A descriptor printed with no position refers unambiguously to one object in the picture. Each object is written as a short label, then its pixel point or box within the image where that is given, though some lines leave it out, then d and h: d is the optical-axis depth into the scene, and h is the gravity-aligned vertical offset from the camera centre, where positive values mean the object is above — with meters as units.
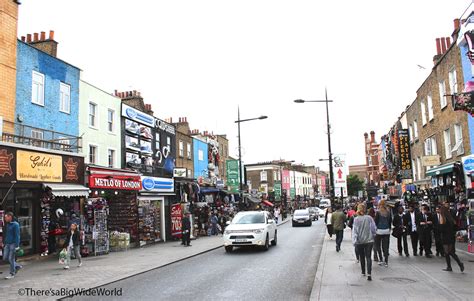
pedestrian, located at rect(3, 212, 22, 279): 11.50 -1.14
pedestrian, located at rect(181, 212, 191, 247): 20.09 -1.79
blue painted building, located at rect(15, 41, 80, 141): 17.27 +4.91
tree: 93.30 +1.00
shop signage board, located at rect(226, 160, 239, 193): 28.56 +1.38
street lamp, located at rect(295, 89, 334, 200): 21.67 +2.78
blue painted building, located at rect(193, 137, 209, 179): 35.44 +3.37
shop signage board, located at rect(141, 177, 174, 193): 22.67 +0.68
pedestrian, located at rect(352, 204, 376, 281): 9.37 -1.08
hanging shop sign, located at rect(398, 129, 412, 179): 28.39 +2.47
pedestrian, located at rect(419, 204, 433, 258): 12.70 -1.37
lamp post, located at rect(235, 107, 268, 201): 26.39 +3.41
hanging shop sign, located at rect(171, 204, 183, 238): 23.42 -1.42
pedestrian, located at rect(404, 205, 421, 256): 13.00 -1.18
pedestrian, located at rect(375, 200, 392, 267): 11.27 -1.08
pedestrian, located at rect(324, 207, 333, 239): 18.95 -1.47
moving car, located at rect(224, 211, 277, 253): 15.93 -1.55
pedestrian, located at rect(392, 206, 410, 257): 13.16 -1.35
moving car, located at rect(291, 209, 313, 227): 34.78 -2.41
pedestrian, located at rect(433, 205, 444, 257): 10.69 -1.36
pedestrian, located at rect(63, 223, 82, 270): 13.13 -1.40
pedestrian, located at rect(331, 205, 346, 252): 14.94 -1.31
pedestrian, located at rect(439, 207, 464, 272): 9.87 -1.25
